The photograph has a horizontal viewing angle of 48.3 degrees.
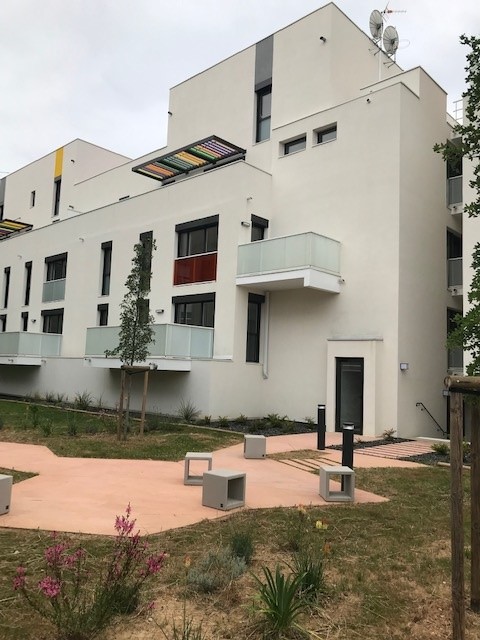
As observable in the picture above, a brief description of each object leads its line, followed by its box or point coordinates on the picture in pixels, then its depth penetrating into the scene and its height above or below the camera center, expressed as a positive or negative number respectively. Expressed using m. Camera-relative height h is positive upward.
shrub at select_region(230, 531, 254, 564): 5.05 -1.60
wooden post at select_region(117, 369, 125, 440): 12.83 -1.13
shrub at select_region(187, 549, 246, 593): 4.39 -1.65
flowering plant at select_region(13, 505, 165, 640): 3.42 -1.60
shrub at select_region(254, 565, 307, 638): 3.63 -1.55
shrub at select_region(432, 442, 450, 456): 12.75 -1.47
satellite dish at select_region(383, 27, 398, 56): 22.59 +14.59
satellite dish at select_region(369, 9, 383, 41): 22.05 +14.85
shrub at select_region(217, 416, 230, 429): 16.75 -1.41
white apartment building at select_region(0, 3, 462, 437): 17.19 +4.71
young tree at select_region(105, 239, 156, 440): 13.66 +1.50
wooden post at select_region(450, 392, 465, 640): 3.52 -0.84
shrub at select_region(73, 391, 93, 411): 20.66 -1.13
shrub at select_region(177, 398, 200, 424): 17.62 -1.15
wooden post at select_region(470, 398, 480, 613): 4.19 -0.94
